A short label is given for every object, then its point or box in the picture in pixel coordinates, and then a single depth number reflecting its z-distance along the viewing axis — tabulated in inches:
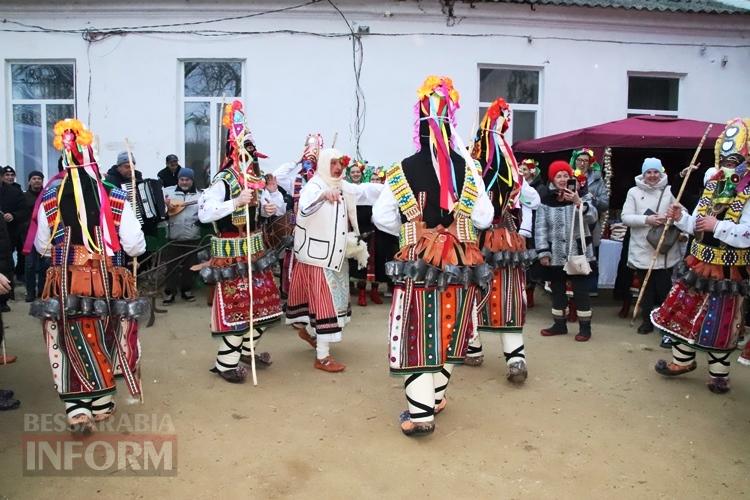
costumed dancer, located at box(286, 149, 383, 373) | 203.3
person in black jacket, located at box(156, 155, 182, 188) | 358.9
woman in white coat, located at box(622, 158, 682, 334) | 255.8
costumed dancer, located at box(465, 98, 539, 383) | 188.5
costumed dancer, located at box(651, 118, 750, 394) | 172.7
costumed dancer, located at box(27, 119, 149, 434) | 148.7
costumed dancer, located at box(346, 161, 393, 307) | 314.5
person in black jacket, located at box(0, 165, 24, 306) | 316.8
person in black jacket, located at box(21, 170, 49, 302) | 307.1
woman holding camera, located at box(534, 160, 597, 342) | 248.2
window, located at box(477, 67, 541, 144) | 418.6
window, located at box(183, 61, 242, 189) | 403.5
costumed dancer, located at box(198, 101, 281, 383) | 188.1
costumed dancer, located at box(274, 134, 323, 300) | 229.6
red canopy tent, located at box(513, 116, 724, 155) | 298.7
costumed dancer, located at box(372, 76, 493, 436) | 150.6
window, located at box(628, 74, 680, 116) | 433.4
